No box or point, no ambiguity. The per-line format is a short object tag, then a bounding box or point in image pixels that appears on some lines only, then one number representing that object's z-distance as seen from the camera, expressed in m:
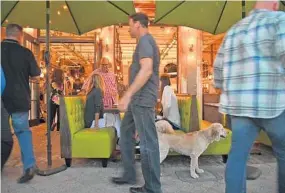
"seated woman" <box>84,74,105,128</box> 4.49
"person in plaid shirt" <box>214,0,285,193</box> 1.91
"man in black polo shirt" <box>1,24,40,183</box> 3.25
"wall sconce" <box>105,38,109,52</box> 9.52
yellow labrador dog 3.60
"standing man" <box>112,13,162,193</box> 2.58
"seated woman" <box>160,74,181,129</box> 4.49
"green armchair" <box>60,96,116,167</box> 3.96
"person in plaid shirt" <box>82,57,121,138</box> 4.90
